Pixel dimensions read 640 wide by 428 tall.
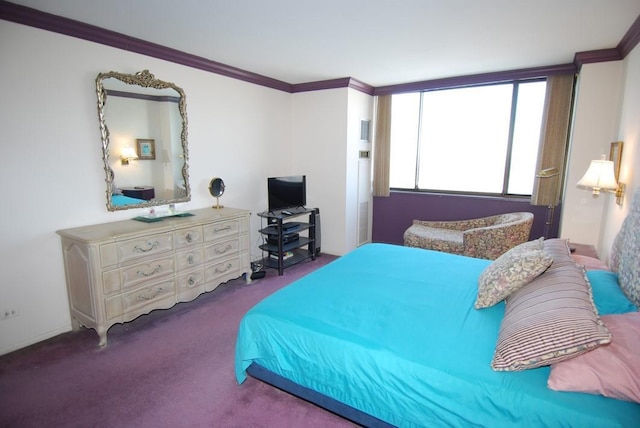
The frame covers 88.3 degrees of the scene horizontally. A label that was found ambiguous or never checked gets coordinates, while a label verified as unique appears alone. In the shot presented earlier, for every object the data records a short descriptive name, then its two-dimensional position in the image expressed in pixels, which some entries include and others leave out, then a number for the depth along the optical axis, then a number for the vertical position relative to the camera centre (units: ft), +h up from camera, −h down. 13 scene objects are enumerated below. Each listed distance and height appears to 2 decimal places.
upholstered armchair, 12.58 -2.90
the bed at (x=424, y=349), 4.29 -2.86
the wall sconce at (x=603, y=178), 9.09 -0.28
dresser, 8.57 -2.93
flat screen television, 14.52 -1.24
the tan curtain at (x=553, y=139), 13.24 +1.17
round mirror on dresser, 12.79 -0.92
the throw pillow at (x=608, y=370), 3.98 -2.51
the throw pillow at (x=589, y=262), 7.61 -2.25
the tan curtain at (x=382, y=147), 17.20 +0.98
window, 14.58 +1.37
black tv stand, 14.11 -3.41
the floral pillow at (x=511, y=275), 6.07 -2.03
